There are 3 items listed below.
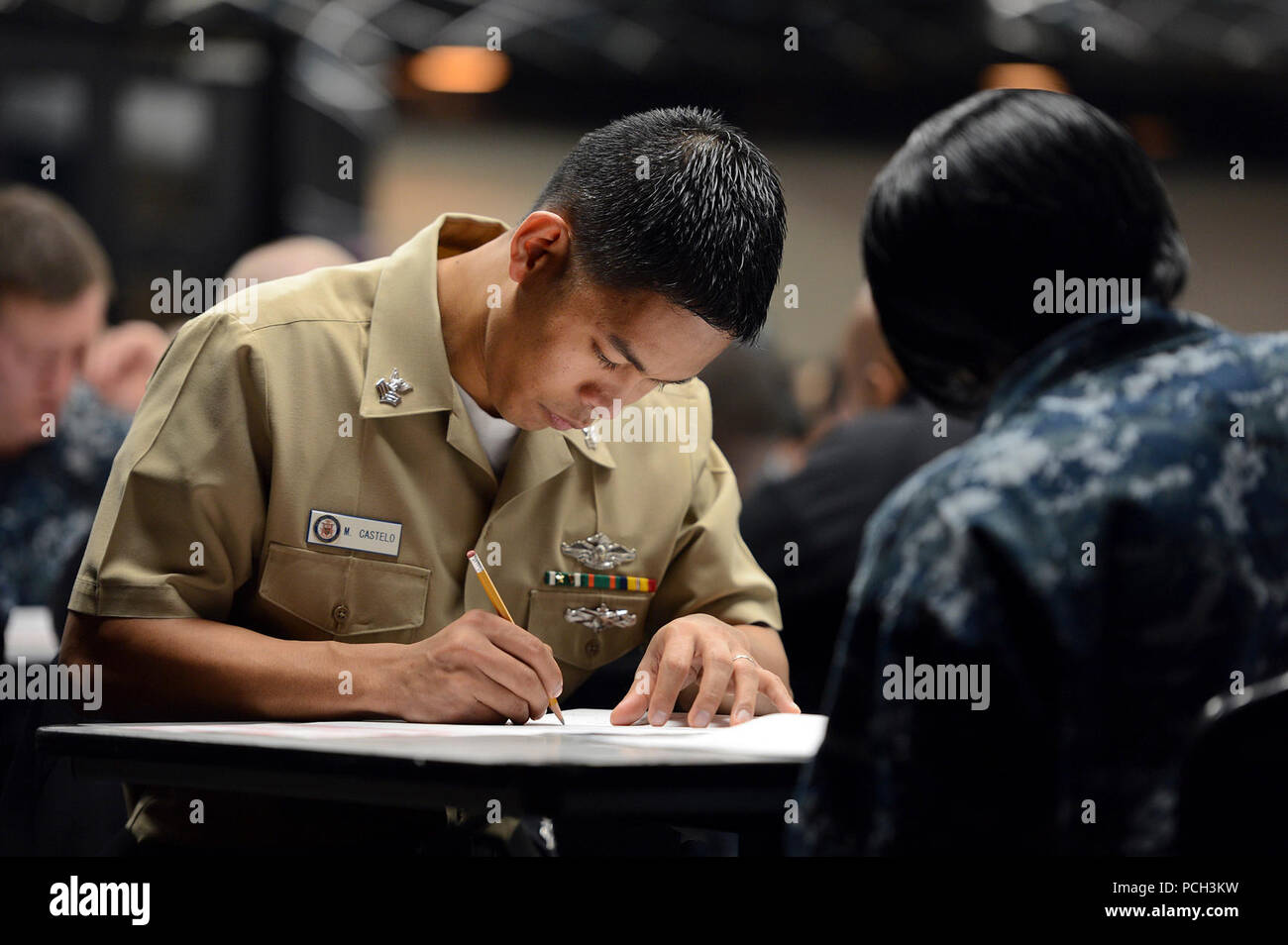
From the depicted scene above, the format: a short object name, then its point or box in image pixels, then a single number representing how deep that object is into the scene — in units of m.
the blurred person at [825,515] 5.38
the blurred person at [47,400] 5.62
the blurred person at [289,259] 5.65
